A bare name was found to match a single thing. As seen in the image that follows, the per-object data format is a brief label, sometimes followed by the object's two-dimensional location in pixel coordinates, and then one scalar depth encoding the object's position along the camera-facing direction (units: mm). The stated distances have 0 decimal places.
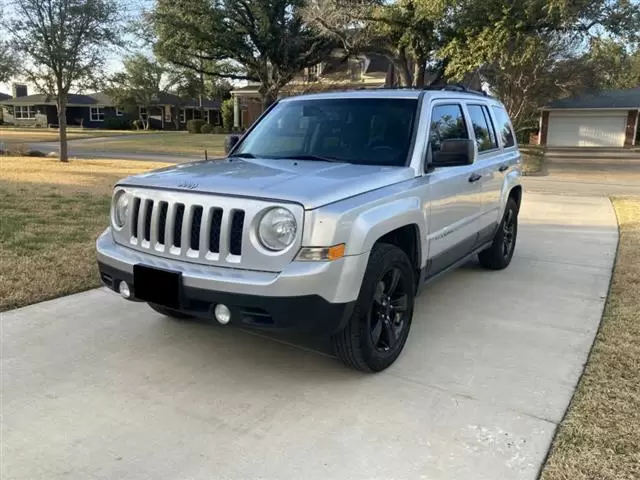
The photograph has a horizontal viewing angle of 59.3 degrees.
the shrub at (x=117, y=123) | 56422
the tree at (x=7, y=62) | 19000
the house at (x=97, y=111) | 59250
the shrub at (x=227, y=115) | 47594
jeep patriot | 3162
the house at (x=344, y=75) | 28438
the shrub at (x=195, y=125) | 46469
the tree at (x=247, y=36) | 24125
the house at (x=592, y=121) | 37562
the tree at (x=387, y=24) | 19484
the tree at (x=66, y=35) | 16609
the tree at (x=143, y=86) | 55094
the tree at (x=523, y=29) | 17188
